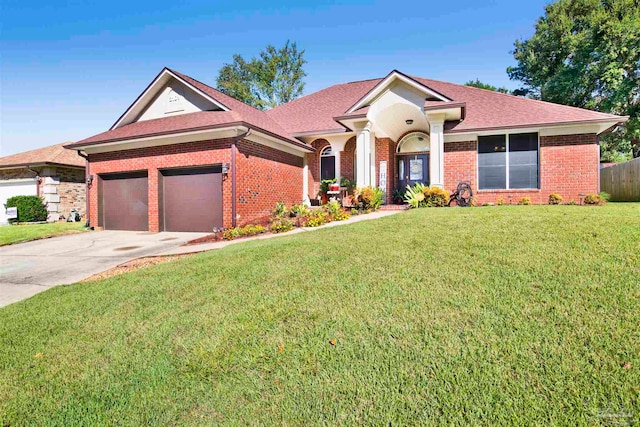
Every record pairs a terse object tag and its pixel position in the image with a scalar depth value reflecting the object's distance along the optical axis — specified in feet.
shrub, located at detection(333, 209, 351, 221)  34.91
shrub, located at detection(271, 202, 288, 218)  40.60
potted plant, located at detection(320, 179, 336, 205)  48.96
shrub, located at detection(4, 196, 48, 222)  54.24
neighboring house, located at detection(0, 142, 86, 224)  56.03
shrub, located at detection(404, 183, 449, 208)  36.86
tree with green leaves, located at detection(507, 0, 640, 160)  58.29
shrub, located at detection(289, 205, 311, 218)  37.44
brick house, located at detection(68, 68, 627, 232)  37.63
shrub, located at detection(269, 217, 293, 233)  32.40
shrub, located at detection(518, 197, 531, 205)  39.00
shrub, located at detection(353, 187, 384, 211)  39.27
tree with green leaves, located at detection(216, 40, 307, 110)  120.78
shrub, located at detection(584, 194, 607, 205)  36.58
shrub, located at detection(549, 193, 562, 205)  38.58
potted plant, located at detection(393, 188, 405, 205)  48.16
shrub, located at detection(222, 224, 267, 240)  32.24
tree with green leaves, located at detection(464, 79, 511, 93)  111.08
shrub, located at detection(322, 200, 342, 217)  36.17
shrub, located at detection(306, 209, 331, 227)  32.73
